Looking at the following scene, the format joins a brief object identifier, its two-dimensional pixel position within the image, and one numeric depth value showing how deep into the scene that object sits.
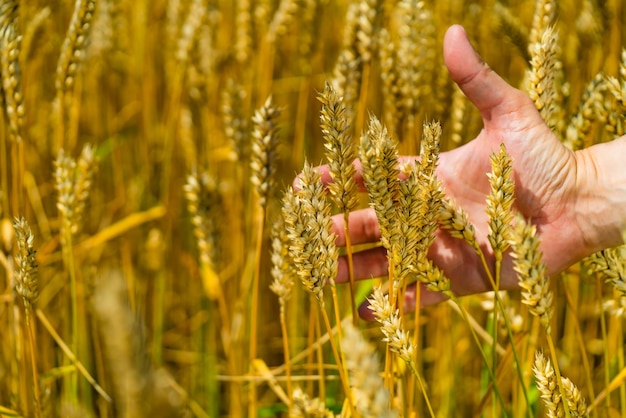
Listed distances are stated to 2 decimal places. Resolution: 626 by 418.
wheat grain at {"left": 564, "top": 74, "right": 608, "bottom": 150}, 1.04
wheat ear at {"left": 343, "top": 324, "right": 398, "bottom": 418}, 0.48
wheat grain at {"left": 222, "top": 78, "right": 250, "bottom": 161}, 1.29
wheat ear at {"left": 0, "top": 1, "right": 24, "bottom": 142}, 1.00
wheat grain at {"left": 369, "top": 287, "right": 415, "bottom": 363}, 0.69
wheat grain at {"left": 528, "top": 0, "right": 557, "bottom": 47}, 1.05
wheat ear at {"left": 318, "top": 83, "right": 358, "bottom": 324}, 0.74
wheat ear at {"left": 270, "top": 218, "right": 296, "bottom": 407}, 0.93
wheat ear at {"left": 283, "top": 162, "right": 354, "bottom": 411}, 0.73
